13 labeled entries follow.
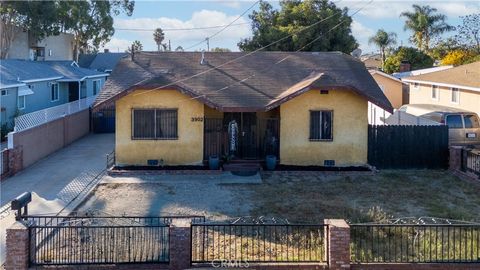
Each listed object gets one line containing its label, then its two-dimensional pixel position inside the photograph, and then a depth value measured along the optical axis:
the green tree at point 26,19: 43.97
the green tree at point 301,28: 37.59
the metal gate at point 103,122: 30.88
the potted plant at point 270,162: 19.33
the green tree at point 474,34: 49.42
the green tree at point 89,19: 50.19
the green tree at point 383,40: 54.66
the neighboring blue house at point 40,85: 24.82
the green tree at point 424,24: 54.28
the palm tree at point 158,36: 82.69
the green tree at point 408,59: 44.72
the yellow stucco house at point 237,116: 19.00
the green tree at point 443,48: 52.03
